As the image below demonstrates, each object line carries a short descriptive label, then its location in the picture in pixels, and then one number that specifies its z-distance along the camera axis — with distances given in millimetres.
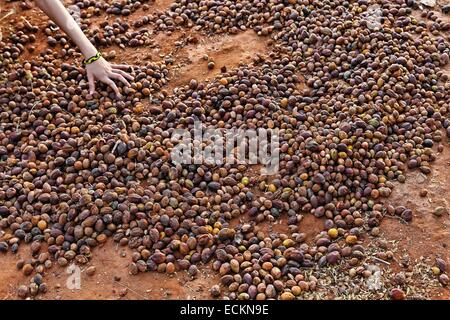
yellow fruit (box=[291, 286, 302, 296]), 3046
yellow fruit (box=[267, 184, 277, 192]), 3514
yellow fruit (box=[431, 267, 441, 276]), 3121
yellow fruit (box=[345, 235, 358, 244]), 3246
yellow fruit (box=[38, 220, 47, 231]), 3398
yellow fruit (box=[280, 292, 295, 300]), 3027
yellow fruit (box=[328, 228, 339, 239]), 3293
